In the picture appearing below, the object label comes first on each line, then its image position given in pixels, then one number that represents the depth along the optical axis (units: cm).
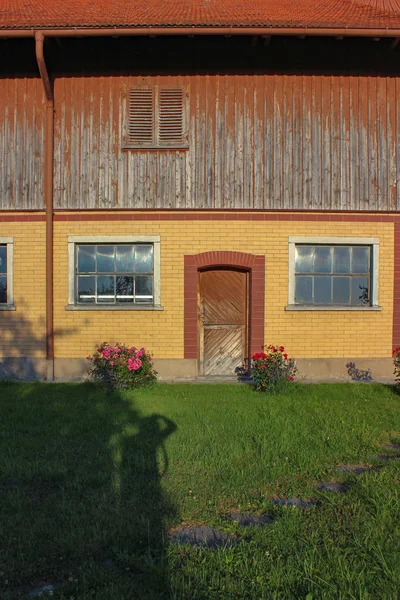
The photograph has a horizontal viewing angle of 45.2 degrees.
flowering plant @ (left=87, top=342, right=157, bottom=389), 842
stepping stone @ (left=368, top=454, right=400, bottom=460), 499
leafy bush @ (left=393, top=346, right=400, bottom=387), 816
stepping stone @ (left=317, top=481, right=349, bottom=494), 415
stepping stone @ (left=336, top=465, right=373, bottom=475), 460
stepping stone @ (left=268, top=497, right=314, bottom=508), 386
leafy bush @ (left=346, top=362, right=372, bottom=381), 980
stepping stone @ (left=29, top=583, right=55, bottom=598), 265
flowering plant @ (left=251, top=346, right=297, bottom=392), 836
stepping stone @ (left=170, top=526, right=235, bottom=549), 323
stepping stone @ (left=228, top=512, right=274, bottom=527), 354
